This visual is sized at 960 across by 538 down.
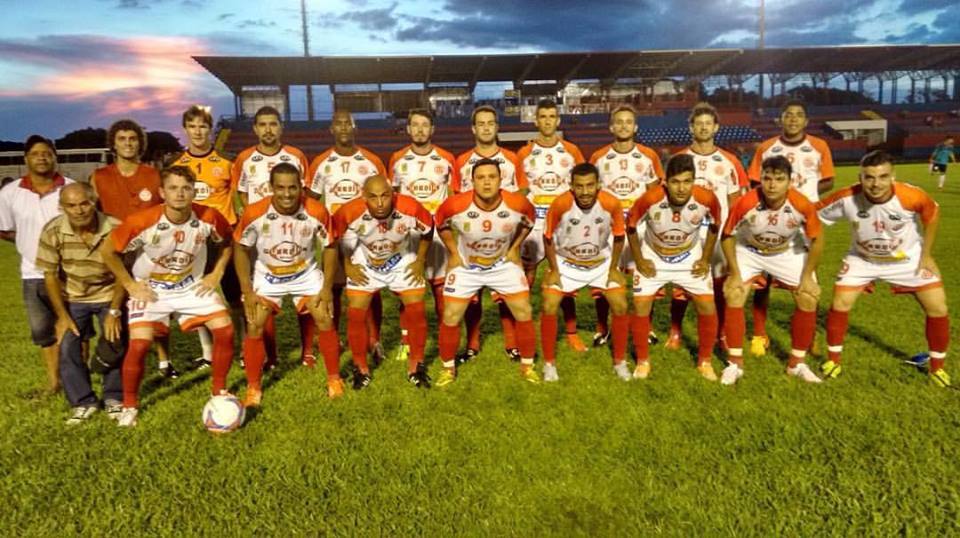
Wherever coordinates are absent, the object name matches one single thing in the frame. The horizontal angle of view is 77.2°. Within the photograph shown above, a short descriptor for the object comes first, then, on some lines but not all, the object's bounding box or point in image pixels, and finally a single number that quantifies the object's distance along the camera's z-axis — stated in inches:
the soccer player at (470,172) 218.2
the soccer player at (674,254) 188.2
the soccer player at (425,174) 227.0
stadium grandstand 1549.0
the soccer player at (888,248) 179.8
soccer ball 157.6
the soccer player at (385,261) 190.4
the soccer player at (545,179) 231.5
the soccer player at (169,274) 165.5
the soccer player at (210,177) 208.1
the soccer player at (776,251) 184.1
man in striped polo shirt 164.6
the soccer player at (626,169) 224.2
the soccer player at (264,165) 212.7
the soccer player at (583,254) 191.9
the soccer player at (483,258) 191.0
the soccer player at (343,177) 220.5
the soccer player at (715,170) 216.7
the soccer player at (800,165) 216.8
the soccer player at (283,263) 178.7
